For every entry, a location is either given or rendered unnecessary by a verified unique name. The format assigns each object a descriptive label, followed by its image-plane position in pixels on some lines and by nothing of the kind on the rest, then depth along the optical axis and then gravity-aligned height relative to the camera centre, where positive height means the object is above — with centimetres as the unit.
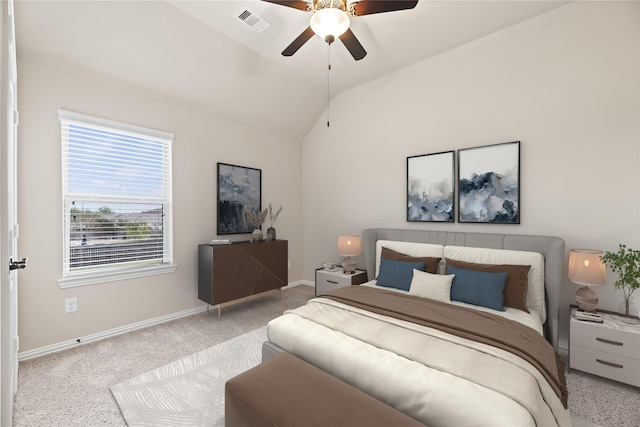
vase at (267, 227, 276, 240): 420 -31
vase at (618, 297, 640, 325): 219 -85
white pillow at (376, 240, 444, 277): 304 -43
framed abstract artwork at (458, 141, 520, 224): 290 +31
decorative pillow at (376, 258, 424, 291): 286 -66
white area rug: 179 -133
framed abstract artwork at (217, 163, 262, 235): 390 +26
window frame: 266 -17
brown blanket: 156 -78
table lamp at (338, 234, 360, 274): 379 -49
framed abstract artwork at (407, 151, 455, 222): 333 +32
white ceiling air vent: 261 +192
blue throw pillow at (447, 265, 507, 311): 233 -67
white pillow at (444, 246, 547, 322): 246 -47
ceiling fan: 189 +144
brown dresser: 336 -76
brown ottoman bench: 117 -89
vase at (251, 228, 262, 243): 394 -33
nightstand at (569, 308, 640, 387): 201 -106
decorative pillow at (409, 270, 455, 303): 252 -70
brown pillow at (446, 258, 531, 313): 236 -64
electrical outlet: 267 -89
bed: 125 -79
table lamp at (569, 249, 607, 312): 222 -51
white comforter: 118 -81
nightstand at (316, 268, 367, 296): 363 -91
